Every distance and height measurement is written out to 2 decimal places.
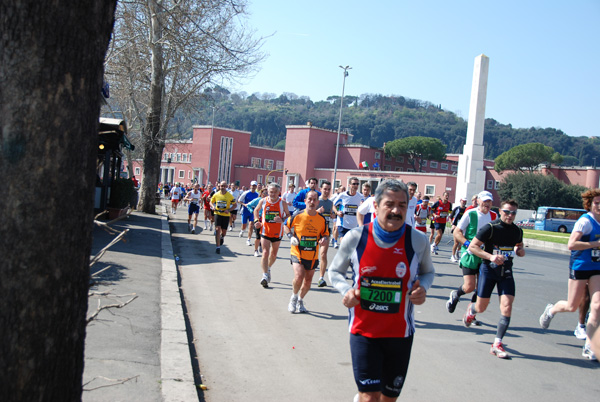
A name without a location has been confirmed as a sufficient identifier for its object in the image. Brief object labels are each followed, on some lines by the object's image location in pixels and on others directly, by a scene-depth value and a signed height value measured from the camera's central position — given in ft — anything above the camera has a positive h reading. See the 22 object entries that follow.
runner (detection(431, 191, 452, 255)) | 63.41 -2.26
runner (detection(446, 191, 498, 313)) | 25.90 -1.76
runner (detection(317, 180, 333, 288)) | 36.35 -1.61
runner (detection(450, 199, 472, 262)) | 49.45 -1.78
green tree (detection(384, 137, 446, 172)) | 338.54 +26.13
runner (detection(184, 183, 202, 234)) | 72.59 -3.51
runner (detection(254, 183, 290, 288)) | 35.19 -2.71
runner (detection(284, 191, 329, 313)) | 28.17 -2.90
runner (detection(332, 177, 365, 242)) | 43.86 -1.40
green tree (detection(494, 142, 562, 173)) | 320.50 +26.03
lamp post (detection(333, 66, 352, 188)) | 197.42 +39.64
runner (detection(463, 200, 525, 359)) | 22.94 -2.07
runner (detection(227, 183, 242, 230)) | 72.90 -1.80
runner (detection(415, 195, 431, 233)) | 59.75 -2.06
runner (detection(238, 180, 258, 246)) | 56.55 -1.58
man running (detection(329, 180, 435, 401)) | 12.85 -2.32
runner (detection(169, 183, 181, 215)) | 101.13 -3.88
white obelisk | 121.70 +12.59
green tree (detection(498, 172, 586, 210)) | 238.68 +5.96
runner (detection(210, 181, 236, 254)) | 50.34 -2.82
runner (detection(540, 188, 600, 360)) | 22.93 -1.84
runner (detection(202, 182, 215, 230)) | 79.68 -4.95
